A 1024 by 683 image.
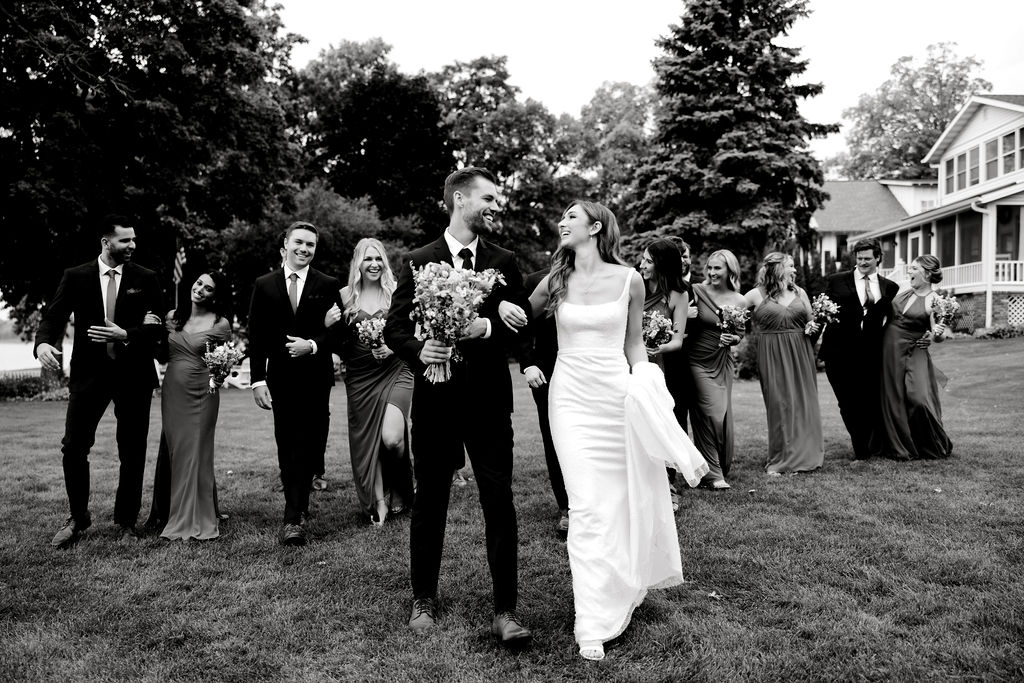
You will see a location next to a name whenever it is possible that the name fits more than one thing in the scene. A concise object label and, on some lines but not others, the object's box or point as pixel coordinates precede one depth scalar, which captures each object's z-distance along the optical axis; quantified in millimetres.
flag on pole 24750
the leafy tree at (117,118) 21406
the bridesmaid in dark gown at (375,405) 7070
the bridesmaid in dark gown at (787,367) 8898
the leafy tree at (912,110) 58094
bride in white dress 4305
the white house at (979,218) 32375
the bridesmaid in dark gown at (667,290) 7566
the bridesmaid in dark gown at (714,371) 8305
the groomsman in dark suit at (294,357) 6480
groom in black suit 4453
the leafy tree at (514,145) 41312
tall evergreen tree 31359
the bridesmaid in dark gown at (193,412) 6512
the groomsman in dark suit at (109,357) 6320
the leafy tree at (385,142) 39062
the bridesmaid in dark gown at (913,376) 9383
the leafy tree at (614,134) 44375
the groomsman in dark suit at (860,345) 9695
